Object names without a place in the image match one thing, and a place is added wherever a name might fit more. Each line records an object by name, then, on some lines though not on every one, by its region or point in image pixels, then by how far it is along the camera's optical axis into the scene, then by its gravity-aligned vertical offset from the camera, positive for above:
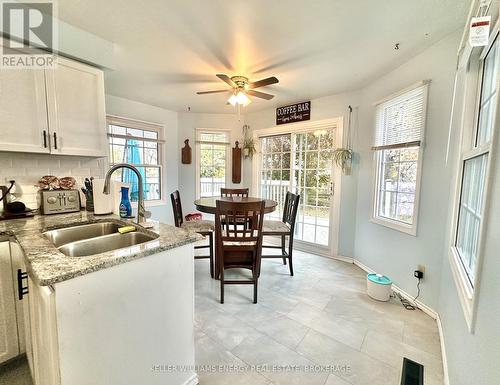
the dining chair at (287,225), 2.80 -0.68
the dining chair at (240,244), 2.14 -0.70
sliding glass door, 3.46 -0.02
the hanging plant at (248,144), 4.23 +0.56
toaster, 1.79 -0.26
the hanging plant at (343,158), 3.12 +0.24
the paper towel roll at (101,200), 1.75 -0.23
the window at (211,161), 4.35 +0.24
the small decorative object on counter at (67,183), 1.96 -0.11
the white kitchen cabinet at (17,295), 1.34 -0.76
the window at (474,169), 1.23 +0.05
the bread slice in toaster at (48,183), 1.87 -0.11
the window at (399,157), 2.22 +0.22
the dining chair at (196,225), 2.77 -0.70
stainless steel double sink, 1.29 -0.43
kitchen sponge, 1.37 -0.36
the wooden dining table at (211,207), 2.50 -0.40
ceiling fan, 2.35 +0.95
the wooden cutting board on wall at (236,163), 4.38 +0.19
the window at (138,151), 3.51 +0.35
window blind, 2.19 +0.61
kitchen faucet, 1.48 -0.25
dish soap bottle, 1.70 -0.27
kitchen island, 0.82 -0.61
